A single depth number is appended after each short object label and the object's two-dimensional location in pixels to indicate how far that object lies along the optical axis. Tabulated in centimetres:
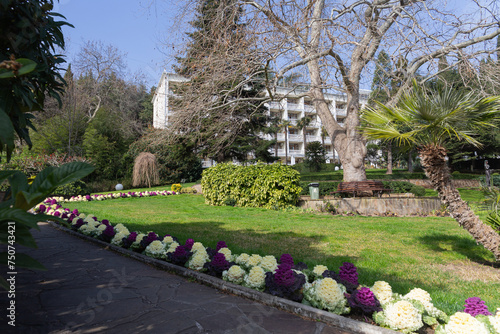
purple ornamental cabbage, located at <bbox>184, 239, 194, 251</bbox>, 446
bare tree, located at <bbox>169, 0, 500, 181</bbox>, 785
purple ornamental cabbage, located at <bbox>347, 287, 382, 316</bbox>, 267
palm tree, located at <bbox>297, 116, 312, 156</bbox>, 4438
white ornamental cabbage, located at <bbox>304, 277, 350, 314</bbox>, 275
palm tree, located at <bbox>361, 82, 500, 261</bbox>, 413
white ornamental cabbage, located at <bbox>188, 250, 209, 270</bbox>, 386
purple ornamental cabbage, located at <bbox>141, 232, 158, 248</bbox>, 485
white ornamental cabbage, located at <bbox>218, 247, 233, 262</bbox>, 395
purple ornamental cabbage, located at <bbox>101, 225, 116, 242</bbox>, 565
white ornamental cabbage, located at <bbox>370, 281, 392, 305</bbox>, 277
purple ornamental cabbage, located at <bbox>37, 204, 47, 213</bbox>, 832
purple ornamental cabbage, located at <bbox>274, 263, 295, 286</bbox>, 306
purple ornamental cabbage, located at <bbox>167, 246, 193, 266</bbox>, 412
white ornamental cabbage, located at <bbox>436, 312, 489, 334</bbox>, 216
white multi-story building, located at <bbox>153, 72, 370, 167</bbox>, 5231
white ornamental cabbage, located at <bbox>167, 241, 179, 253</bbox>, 439
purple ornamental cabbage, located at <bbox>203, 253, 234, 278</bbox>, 367
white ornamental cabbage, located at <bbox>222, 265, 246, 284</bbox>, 345
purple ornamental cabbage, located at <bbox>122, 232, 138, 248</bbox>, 502
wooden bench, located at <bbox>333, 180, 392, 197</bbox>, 1130
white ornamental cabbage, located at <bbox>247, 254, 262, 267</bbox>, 366
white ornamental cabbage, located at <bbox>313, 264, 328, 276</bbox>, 336
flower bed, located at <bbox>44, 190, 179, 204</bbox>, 1480
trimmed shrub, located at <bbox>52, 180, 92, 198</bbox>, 1606
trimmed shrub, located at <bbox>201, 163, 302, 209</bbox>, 1089
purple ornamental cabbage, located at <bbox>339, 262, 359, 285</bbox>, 313
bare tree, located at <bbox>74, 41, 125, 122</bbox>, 3334
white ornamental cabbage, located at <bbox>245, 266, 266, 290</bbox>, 324
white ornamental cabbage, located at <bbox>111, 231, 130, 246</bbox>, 531
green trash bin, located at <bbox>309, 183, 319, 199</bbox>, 1201
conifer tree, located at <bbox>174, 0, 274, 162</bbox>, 862
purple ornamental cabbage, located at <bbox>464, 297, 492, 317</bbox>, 241
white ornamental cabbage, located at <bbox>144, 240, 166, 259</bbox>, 447
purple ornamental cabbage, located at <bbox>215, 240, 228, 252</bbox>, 421
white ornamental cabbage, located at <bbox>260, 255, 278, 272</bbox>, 354
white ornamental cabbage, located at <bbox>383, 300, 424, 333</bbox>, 239
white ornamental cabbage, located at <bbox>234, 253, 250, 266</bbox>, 378
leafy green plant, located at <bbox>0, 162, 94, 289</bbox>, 111
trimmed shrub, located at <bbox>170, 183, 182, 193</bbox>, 1922
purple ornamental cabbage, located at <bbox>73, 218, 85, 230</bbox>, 666
